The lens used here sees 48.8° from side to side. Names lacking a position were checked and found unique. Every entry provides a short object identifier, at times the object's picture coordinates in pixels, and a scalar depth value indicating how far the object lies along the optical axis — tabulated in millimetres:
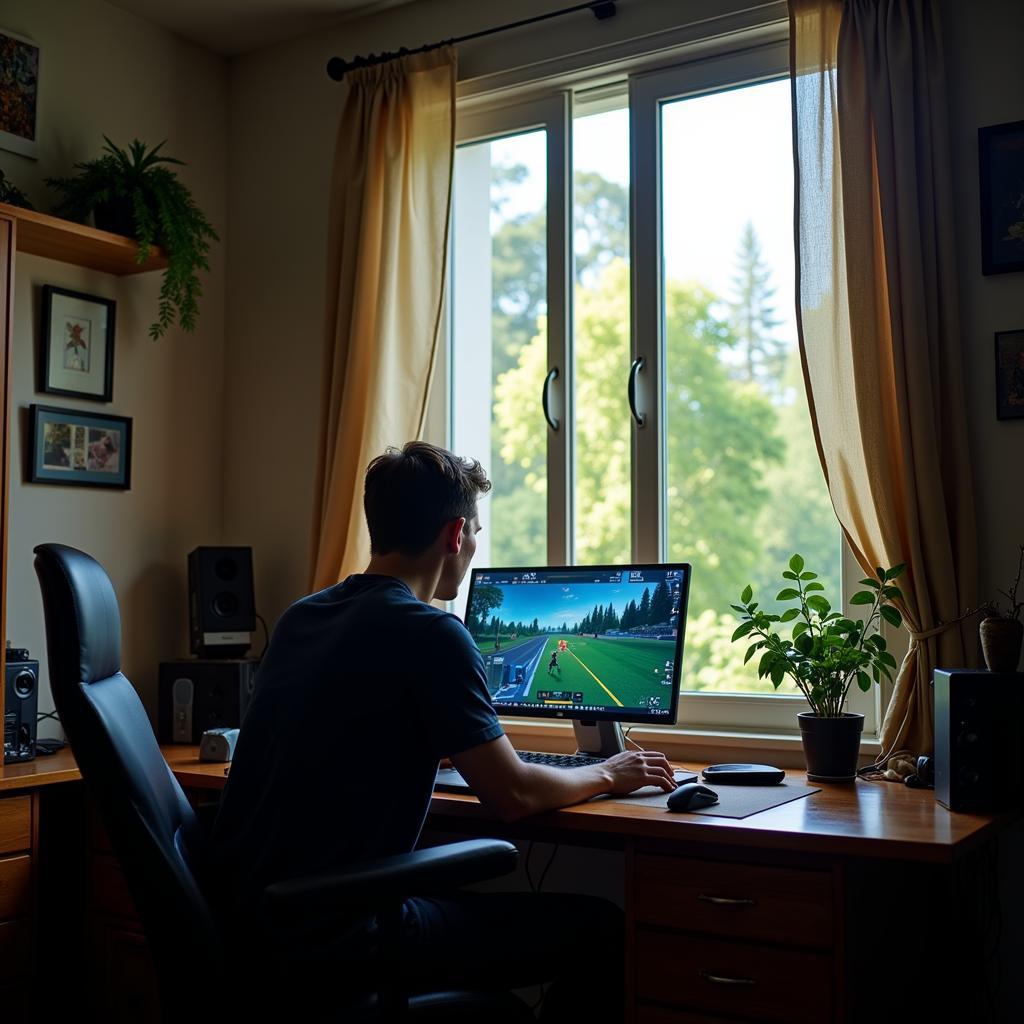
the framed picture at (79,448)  3086
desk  1817
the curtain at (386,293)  3170
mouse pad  1998
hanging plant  3072
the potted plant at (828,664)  2336
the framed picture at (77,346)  3123
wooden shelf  2832
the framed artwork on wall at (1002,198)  2457
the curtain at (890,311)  2410
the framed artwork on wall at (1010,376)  2439
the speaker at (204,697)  3094
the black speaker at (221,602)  3230
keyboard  2377
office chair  1488
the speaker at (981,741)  2027
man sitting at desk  1711
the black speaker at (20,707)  2697
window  2939
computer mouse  2002
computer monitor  2434
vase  2137
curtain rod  2971
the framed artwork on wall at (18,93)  3039
